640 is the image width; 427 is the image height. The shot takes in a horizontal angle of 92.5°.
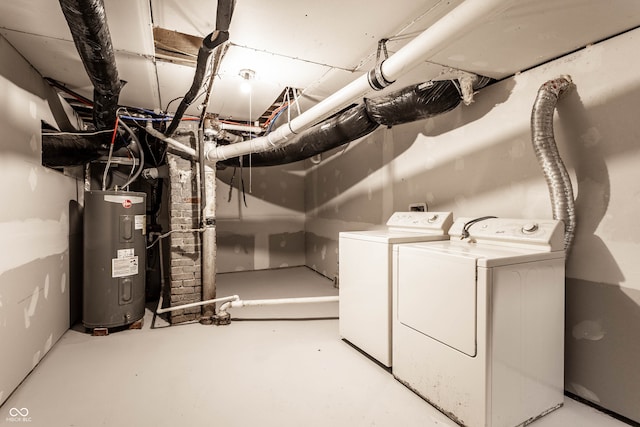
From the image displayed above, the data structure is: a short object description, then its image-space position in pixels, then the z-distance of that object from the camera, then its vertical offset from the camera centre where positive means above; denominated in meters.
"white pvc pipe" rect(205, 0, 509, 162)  1.16 +0.74
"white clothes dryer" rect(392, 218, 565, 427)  1.42 -0.57
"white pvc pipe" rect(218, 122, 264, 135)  3.16 +0.92
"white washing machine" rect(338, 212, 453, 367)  2.01 -0.46
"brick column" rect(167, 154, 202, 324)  2.87 -0.25
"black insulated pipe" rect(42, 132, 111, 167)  2.30 +0.53
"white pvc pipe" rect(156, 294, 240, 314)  2.70 -0.83
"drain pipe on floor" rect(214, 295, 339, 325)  2.80 -0.83
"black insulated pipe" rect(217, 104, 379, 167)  2.62 +0.72
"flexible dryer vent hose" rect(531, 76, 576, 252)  1.68 +0.33
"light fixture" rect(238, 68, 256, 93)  2.28 +1.05
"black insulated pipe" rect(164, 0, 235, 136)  1.21 +0.80
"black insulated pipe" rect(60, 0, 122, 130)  1.20 +0.79
